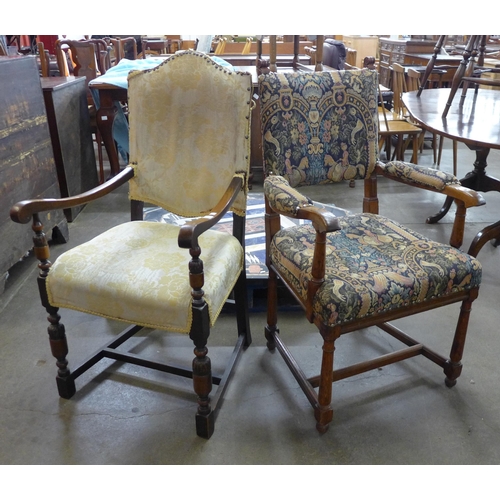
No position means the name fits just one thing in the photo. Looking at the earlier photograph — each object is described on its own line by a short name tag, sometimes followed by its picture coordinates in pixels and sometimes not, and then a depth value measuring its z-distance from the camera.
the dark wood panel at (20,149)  2.10
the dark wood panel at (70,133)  2.74
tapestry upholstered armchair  1.26
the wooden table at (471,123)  2.21
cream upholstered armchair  1.27
